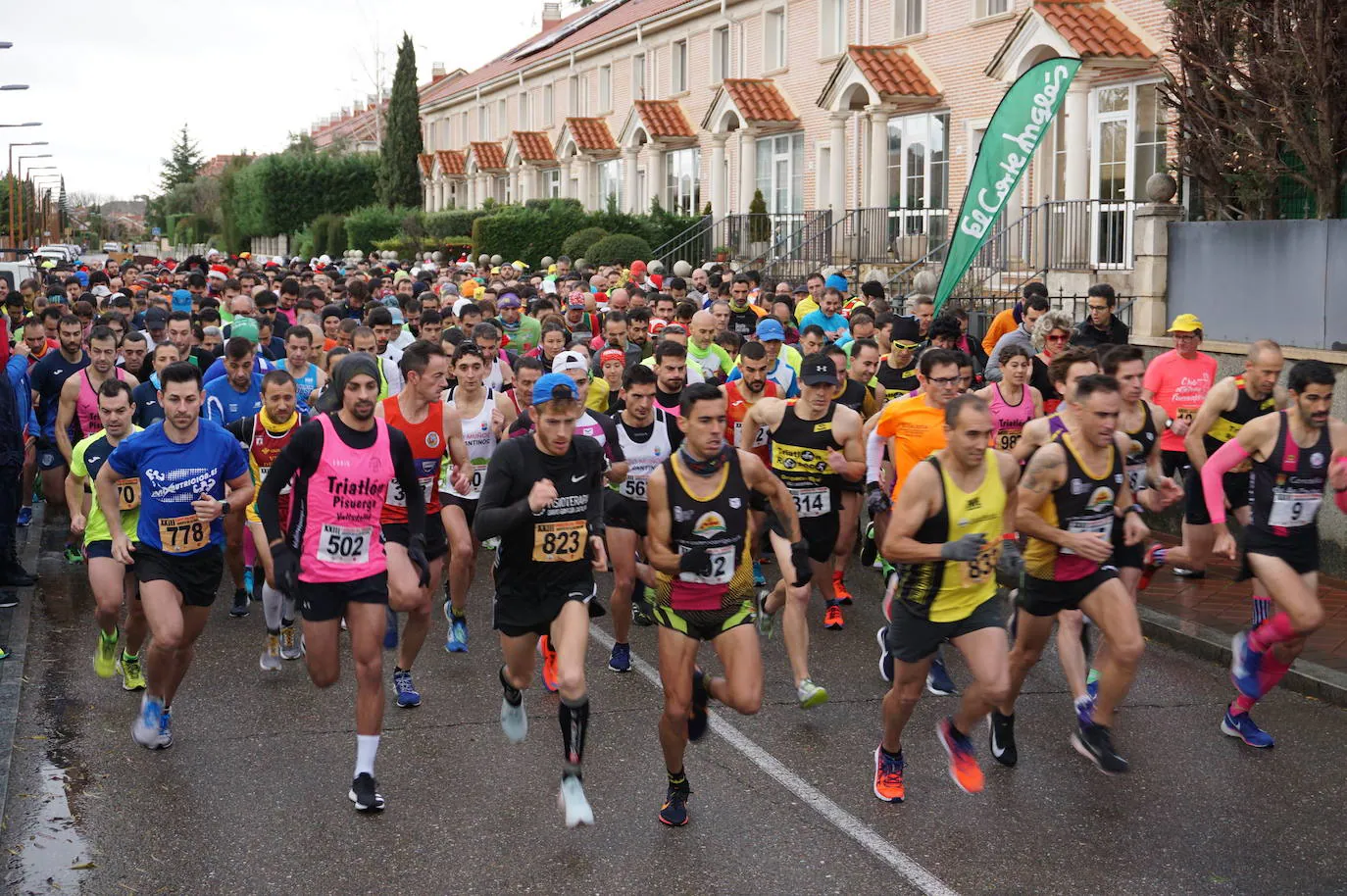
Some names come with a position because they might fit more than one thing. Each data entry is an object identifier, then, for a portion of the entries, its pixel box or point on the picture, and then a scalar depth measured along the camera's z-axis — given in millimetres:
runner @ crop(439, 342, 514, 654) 9078
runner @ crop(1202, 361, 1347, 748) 7285
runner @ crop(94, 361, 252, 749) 7297
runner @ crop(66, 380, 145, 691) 7859
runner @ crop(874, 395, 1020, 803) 6406
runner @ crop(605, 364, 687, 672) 8602
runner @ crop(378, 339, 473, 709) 7535
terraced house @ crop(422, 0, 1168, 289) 21531
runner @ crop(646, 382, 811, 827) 6305
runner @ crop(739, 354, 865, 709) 8945
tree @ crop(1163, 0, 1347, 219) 13305
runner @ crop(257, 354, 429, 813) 6641
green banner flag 14555
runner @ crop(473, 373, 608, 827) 6754
